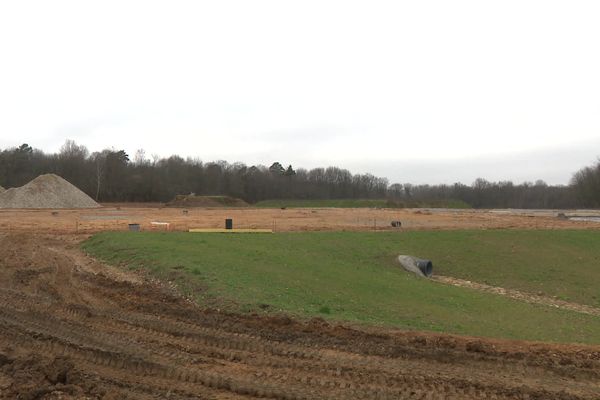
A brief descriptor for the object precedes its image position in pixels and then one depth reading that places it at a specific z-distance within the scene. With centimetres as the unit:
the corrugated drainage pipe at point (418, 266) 2344
